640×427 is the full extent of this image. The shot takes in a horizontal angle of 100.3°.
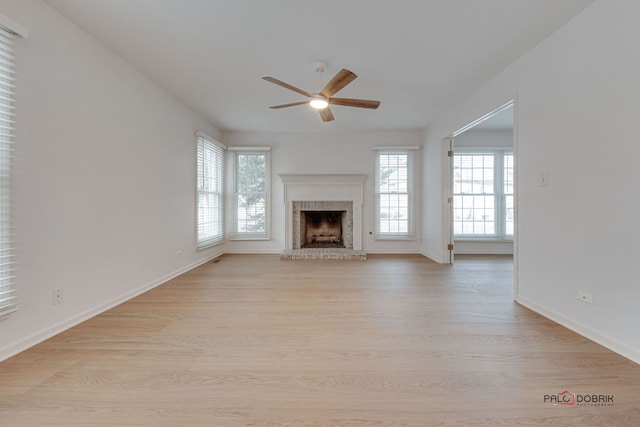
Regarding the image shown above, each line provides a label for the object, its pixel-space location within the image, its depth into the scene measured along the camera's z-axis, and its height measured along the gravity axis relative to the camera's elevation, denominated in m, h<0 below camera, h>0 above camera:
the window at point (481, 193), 5.32 +0.38
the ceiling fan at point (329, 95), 2.45 +1.22
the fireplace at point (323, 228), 5.98 -0.38
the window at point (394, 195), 5.42 +0.34
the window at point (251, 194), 5.41 +0.35
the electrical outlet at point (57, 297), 2.03 -0.67
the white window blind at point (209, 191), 4.43 +0.35
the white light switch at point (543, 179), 2.38 +0.30
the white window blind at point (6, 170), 1.69 +0.26
